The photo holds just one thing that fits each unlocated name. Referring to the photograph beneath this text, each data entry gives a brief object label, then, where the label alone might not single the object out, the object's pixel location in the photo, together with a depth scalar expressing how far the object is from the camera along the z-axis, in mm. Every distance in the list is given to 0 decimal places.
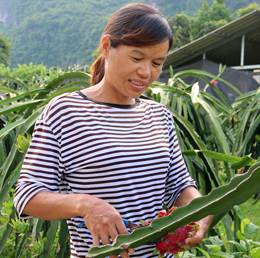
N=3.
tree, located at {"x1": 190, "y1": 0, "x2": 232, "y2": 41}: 30453
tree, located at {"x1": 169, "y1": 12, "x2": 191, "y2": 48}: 26641
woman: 866
